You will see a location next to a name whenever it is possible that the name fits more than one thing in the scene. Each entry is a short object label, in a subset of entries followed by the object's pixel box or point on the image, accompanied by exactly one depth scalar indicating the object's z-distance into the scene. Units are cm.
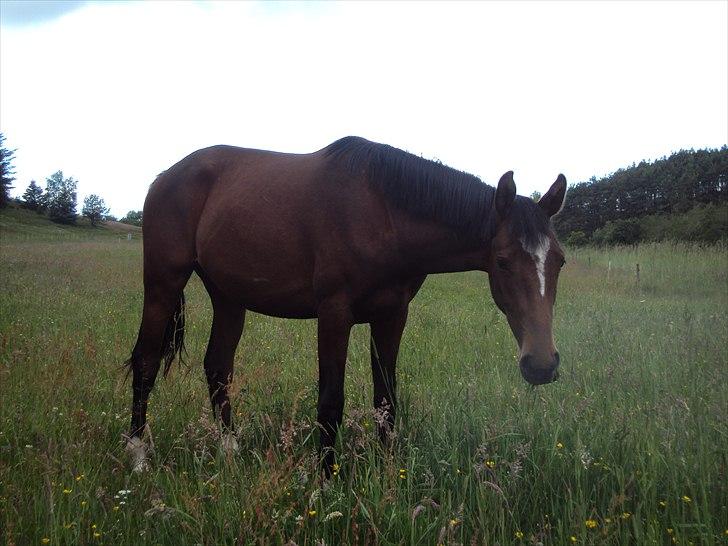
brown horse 282
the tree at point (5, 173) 4875
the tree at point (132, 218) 8388
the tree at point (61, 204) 5897
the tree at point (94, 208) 7274
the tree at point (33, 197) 6378
